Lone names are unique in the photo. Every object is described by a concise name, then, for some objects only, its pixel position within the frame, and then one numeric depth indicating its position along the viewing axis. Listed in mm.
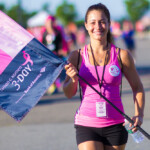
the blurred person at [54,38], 11203
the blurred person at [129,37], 19172
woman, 3693
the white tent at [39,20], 31103
